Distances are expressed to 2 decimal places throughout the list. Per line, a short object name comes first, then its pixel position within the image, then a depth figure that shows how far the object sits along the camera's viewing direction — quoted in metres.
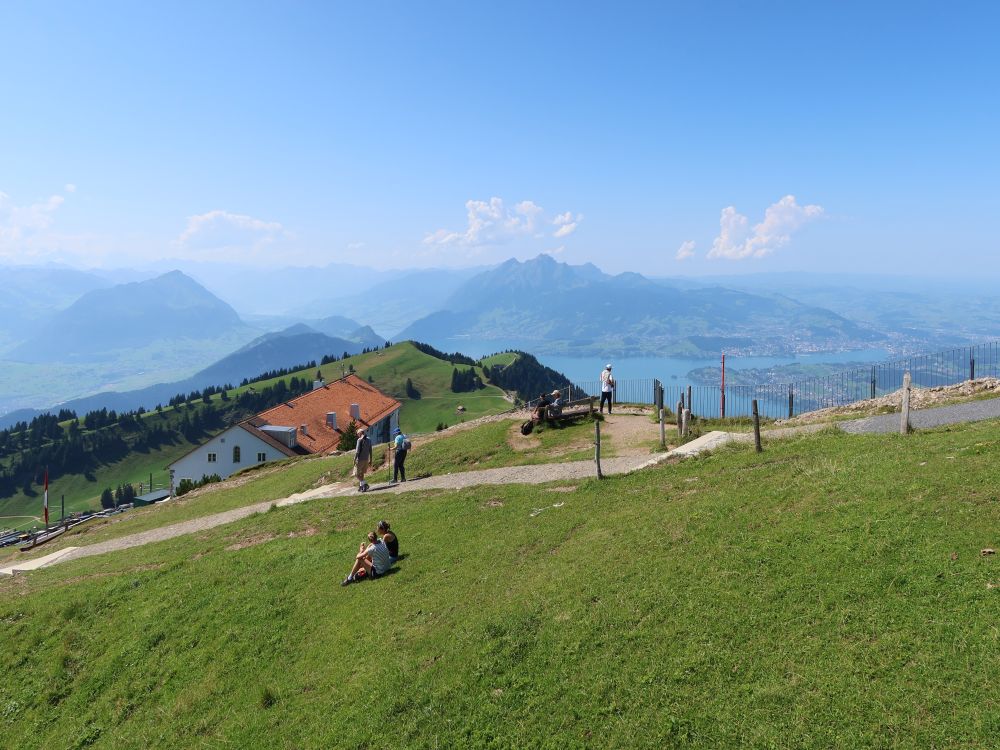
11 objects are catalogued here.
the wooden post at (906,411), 17.77
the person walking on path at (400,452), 27.27
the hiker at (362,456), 28.45
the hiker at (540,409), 30.33
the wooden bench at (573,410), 30.38
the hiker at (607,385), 30.57
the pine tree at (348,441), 53.06
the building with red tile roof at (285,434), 79.62
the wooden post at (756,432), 17.86
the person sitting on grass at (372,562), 15.84
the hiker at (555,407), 30.27
